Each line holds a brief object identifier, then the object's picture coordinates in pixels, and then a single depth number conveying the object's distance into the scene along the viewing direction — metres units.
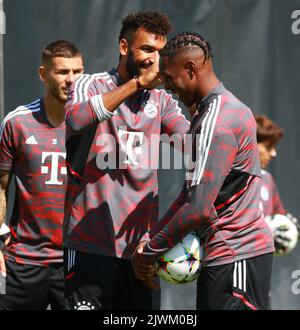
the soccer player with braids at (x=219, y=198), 7.91
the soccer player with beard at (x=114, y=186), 9.04
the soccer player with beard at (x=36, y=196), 10.52
